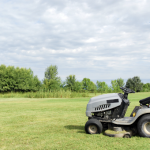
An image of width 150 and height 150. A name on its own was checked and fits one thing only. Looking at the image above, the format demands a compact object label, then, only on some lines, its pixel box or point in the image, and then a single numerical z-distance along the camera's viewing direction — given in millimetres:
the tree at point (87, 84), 67106
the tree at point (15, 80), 49750
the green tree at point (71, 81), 57750
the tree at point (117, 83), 69750
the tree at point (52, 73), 66312
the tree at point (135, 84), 67375
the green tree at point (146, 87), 67062
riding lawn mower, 5578
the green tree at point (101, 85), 65662
